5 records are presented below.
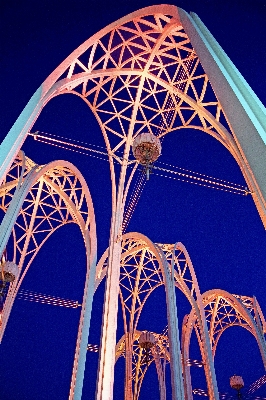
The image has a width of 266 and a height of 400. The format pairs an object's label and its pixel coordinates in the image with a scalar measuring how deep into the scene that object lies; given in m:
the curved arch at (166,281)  15.23
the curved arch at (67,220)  10.66
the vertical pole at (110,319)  8.05
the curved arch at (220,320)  19.56
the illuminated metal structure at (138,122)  5.41
